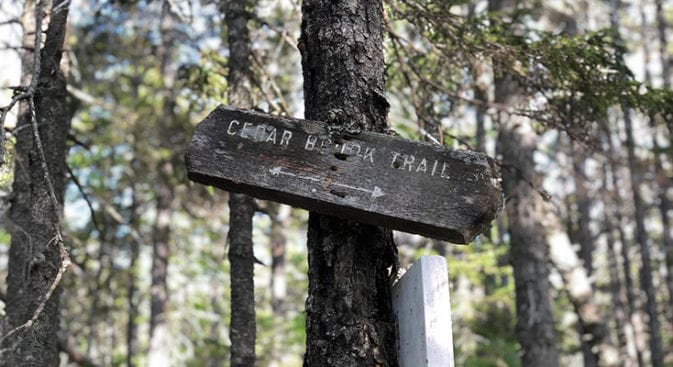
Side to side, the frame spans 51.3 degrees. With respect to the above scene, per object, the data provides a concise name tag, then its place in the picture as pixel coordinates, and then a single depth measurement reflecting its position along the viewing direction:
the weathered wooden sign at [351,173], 2.81
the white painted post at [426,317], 2.63
